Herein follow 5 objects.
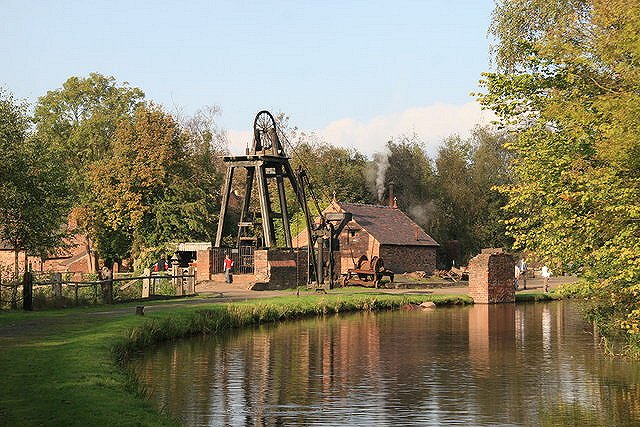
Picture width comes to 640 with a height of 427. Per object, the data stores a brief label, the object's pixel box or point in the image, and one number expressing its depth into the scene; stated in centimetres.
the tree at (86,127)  6219
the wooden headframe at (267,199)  5282
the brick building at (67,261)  7256
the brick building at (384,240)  6225
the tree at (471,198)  7888
